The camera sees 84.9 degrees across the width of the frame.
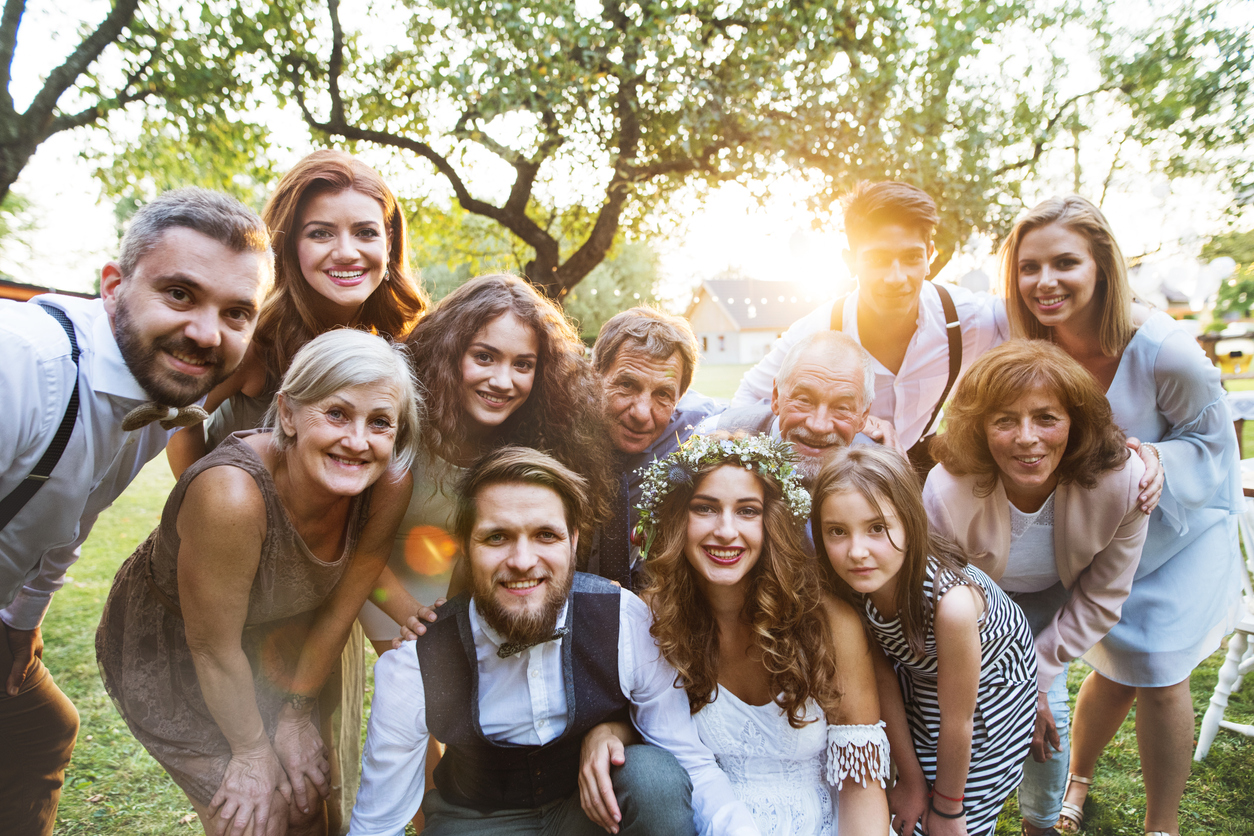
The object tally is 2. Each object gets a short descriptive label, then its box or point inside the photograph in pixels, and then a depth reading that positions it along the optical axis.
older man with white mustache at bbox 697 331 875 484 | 3.17
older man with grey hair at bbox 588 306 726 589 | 3.31
